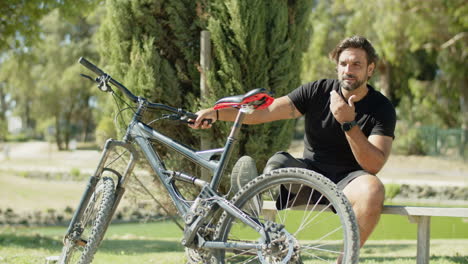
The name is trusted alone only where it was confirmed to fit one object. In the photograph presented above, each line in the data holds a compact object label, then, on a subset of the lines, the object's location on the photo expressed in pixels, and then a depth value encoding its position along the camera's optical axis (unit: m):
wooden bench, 3.39
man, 3.19
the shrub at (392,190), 14.96
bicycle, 2.82
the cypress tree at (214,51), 5.33
